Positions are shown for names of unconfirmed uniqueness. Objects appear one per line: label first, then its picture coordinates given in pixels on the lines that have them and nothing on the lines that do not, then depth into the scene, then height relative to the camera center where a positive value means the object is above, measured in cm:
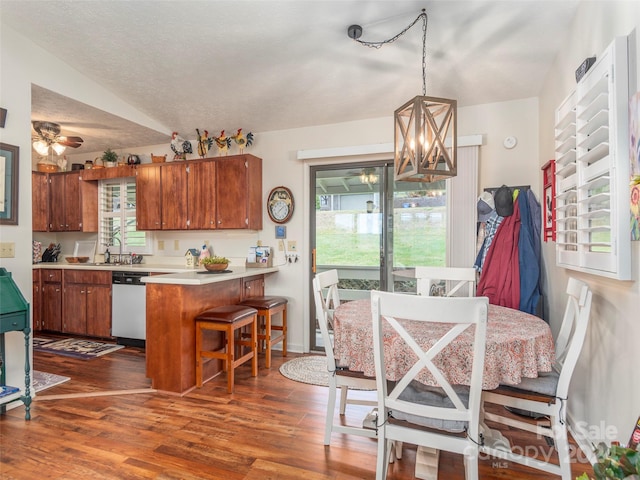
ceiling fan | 356 +101
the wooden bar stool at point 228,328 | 285 -75
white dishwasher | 402 -82
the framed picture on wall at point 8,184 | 253 +40
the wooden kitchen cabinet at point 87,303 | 420 -80
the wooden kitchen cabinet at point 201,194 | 391 +50
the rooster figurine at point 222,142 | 402 +109
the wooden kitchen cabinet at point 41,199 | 493 +55
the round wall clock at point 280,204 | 397 +37
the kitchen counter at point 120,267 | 399 -35
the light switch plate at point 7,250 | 254 -8
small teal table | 233 -55
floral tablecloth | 159 -55
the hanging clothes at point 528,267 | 275 -25
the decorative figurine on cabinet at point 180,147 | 421 +111
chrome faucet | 475 -10
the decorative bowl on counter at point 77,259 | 487 -30
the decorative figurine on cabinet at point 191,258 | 408 -24
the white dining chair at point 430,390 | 139 -71
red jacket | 279 -26
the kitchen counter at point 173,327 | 282 -74
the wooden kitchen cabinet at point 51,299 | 444 -78
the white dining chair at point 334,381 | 192 -81
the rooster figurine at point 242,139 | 394 +111
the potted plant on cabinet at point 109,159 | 467 +105
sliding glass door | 355 +11
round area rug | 308 -127
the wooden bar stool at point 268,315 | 343 -80
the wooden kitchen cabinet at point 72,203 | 478 +48
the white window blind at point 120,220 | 476 +25
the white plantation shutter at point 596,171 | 158 +34
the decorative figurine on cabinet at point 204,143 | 414 +111
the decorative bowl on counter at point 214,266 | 337 -28
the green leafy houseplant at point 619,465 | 89 -60
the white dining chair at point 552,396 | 163 -78
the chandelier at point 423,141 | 184 +51
